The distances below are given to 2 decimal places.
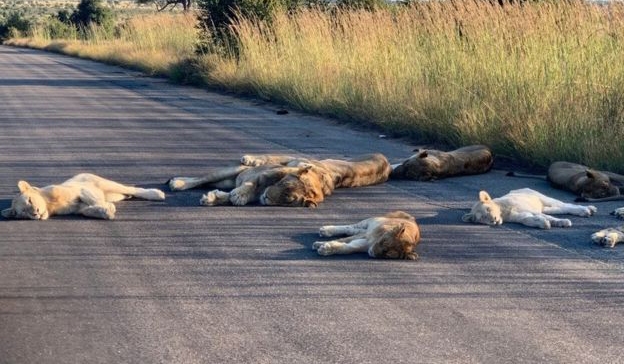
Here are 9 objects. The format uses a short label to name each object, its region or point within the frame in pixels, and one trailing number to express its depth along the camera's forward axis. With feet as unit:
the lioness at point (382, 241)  47.93
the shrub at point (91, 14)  424.05
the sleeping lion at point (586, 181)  62.59
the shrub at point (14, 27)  452.76
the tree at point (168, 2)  385.01
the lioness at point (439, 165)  69.31
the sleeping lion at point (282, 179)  59.47
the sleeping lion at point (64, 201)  55.42
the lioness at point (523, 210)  55.77
